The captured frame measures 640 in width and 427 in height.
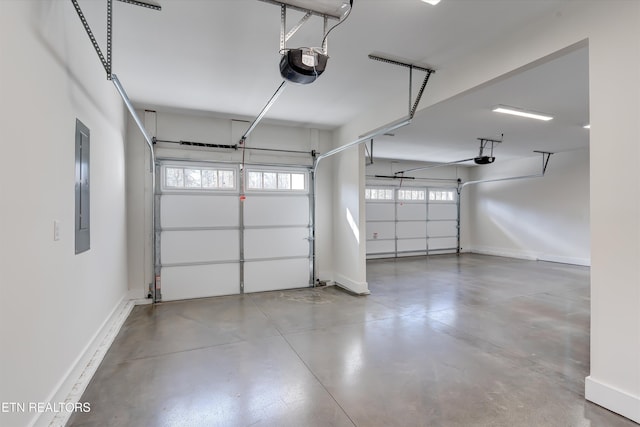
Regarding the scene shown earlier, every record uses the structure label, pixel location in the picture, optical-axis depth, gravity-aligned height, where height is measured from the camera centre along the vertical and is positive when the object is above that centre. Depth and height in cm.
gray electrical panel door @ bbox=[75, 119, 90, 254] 235 +18
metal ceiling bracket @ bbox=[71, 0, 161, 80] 188 +109
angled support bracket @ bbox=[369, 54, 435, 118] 300 +149
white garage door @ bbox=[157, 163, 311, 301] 470 -31
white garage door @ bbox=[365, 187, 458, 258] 862 -26
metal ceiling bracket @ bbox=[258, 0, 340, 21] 174 +118
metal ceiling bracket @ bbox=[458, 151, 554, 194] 781 +103
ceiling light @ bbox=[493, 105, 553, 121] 431 +146
